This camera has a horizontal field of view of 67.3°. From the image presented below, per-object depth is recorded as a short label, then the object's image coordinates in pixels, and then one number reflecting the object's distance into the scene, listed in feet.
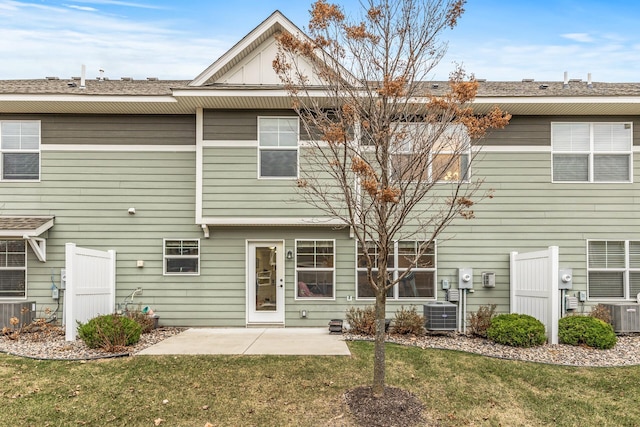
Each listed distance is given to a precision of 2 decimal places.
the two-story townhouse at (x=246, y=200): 34.19
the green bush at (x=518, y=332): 27.22
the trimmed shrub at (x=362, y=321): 30.86
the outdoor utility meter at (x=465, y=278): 34.09
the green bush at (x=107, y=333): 25.59
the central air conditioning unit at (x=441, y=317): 30.48
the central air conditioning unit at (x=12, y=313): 31.30
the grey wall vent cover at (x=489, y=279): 33.96
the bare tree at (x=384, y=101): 17.74
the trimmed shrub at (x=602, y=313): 32.24
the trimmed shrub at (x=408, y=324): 30.55
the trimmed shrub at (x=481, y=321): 31.22
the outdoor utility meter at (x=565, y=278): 32.89
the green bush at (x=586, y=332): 27.37
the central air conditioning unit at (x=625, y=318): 32.35
